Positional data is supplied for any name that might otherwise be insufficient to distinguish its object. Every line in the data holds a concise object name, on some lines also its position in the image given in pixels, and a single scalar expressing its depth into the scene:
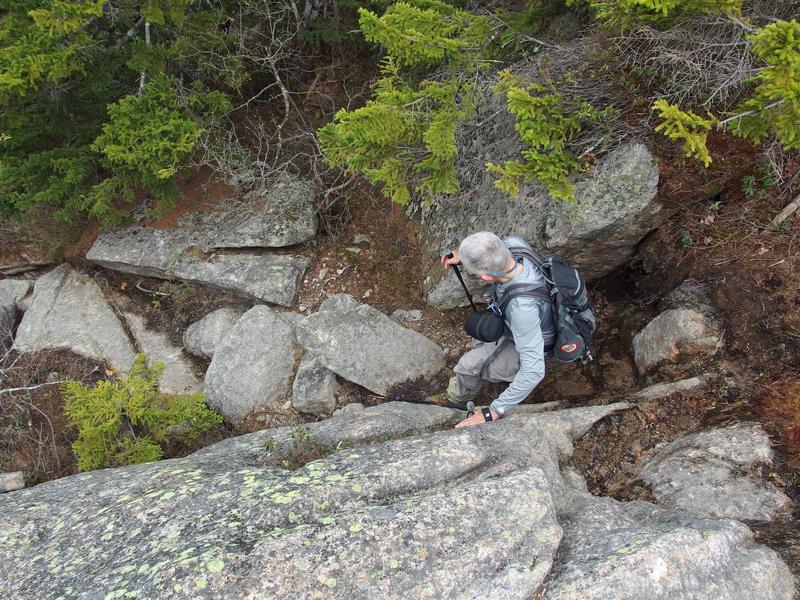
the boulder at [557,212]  5.73
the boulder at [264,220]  8.66
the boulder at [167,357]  8.05
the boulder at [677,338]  5.48
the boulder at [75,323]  8.37
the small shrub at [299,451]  4.60
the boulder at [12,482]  6.02
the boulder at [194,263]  8.38
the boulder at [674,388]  5.22
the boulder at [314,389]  7.27
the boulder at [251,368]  7.42
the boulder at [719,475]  4.05
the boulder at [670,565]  3.22
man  4.45
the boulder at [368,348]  7.38
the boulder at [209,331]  8.26
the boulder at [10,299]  8.84
